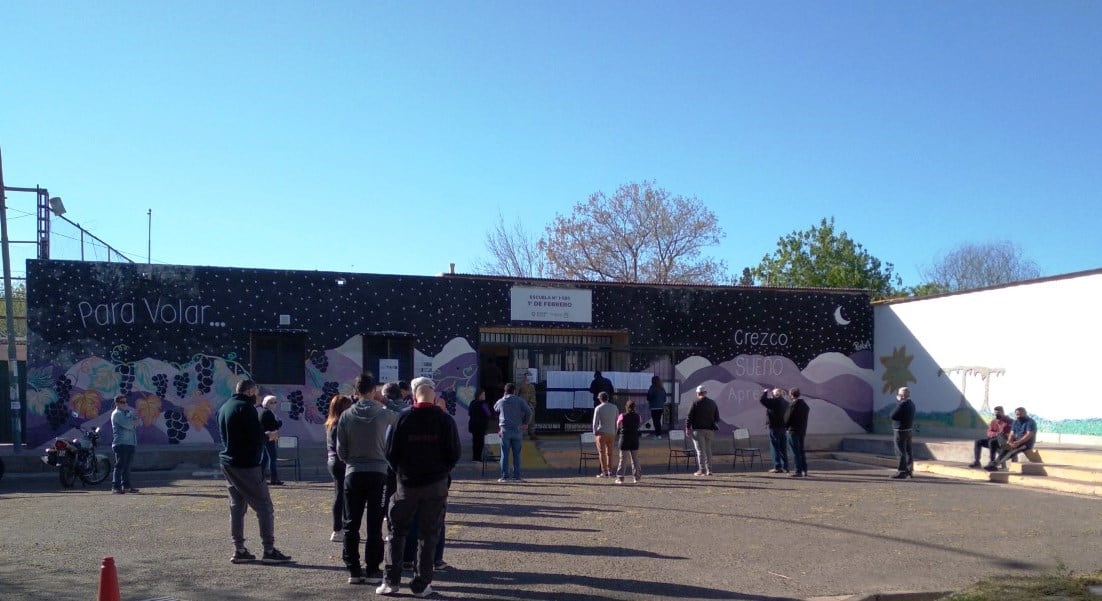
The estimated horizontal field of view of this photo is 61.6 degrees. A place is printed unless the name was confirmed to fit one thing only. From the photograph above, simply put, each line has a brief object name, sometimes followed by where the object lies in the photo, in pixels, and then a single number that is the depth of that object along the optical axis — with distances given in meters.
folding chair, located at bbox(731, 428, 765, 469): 19.56
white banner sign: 22.62
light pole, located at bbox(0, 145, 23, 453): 19.05
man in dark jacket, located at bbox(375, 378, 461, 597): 7.48
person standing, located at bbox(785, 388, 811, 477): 17.44
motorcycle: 16.14
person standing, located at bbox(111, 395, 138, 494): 15.03
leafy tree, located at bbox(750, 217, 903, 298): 41.06
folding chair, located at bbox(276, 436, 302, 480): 17.15
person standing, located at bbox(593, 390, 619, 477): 16.73
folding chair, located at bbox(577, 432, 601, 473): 18.94
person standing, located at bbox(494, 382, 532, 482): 16.16
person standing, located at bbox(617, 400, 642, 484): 16.25
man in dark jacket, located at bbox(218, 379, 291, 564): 8.59
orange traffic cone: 6.22
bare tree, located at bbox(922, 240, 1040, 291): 51.94
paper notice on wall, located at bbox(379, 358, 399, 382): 21.69
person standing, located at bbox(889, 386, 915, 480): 16.97
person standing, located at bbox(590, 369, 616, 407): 22.34
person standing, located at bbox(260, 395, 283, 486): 13.69
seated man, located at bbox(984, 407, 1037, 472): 17.03
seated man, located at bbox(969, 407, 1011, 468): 17.31
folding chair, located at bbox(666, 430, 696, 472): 19.34
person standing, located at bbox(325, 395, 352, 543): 9.27
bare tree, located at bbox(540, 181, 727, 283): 43.62
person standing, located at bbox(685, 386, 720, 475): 17.47
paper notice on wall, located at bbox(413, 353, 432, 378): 21.86
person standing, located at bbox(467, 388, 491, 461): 17.66
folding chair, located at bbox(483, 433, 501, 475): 18.58
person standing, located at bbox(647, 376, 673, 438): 22.69
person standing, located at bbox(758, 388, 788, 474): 17.69
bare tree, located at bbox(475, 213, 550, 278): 44.94
